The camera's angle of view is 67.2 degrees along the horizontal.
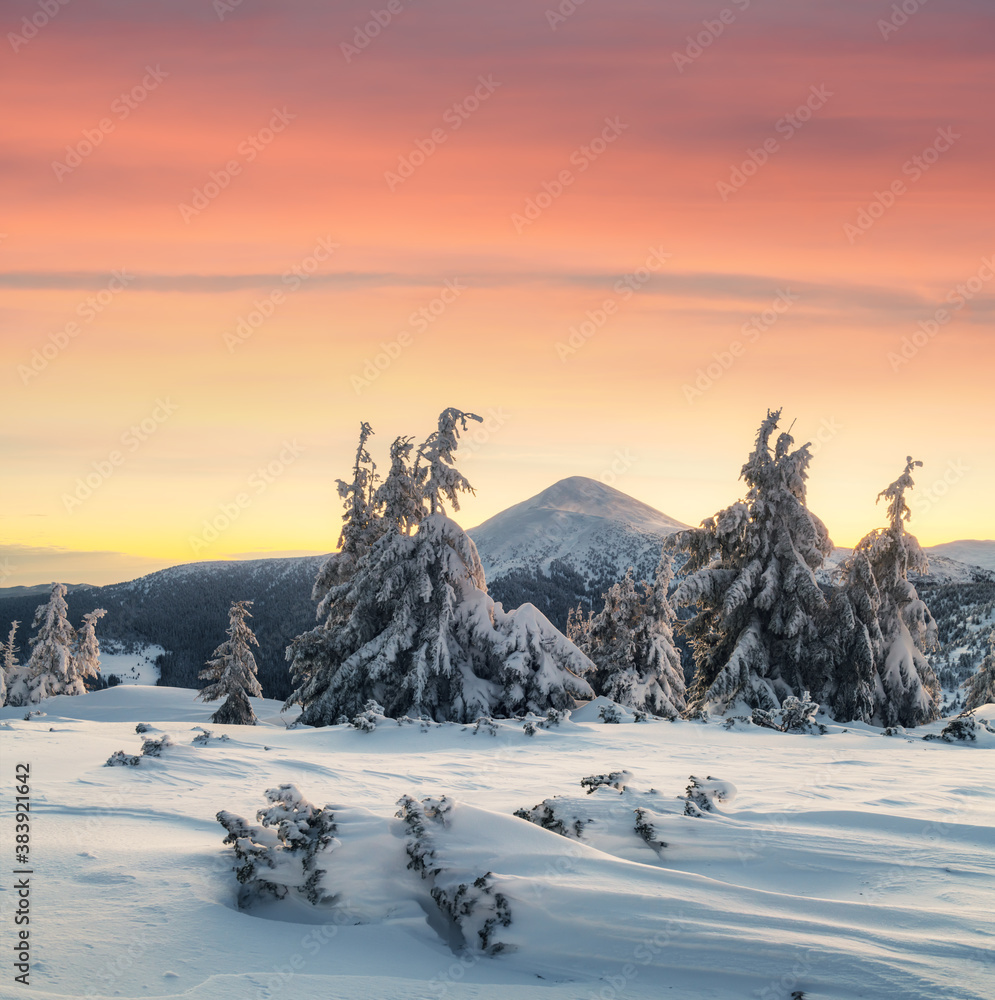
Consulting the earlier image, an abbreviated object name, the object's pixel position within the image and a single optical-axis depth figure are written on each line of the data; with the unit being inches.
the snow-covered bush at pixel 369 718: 479.8
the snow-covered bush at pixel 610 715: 581.9
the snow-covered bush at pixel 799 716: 517.3
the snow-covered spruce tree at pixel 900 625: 898.1
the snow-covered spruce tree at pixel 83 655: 1718.8
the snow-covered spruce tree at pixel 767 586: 837.8
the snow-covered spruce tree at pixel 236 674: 1217.4
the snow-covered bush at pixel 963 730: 464.4
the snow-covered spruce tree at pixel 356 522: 998.4
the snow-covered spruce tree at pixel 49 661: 1650.8
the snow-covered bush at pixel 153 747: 323.0
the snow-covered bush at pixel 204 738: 385.7
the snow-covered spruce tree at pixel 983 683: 1246.3
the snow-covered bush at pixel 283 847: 191.6
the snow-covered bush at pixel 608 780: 272.4
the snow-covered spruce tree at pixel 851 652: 856.9
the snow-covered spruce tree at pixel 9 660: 1729.8
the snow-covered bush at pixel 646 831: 215.8
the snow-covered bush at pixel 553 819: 228.4
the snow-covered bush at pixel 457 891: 170.9
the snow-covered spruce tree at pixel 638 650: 1105.4
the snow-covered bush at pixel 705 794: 241.6
